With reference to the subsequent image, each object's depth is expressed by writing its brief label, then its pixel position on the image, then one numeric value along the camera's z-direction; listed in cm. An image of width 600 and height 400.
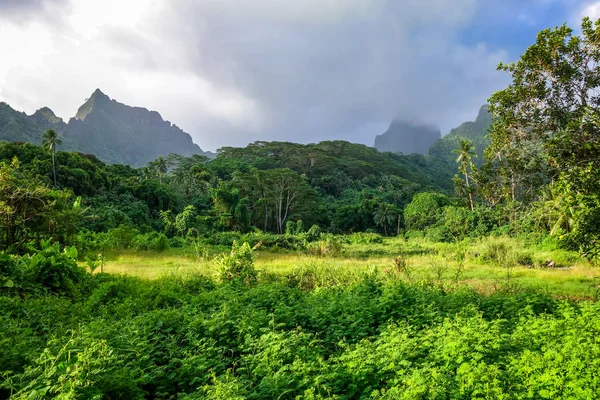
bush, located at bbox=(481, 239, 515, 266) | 1833
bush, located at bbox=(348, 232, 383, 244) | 3362
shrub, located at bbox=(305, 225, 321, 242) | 3281
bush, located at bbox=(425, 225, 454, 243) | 3679
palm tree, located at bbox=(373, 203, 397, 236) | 4819
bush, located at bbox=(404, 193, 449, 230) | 4341
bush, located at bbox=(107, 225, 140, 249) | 1984
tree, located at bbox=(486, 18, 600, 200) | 772
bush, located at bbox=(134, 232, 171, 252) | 2023
